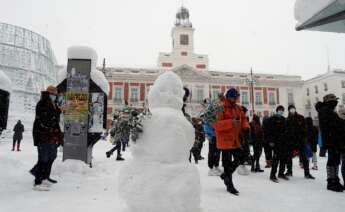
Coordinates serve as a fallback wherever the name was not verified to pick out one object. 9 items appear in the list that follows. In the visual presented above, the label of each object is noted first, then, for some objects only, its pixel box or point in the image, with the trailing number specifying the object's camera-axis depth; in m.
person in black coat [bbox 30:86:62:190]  4.29
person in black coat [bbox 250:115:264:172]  7.13
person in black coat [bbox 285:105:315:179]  5.80
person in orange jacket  4.25
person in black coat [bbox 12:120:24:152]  12.54
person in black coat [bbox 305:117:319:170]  7.45
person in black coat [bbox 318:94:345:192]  4.57
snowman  2.50
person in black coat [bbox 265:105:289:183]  5.56
